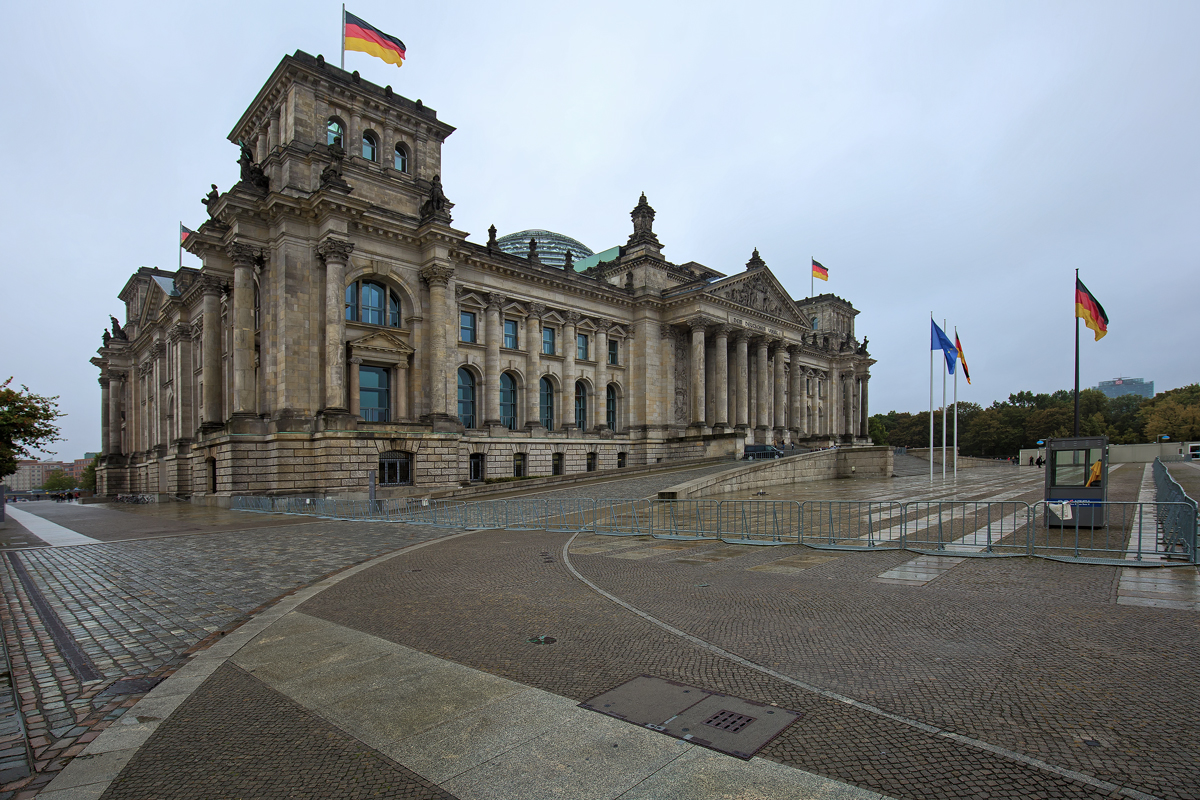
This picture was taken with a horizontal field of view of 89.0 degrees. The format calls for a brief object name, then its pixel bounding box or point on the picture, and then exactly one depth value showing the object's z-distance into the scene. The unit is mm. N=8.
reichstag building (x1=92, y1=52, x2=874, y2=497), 32250
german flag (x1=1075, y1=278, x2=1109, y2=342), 18078
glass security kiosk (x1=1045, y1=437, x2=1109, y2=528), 13773
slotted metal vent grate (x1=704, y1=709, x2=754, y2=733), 4754
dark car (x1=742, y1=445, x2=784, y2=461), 47625
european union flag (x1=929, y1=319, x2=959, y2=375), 32531
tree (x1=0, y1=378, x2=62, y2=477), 22266
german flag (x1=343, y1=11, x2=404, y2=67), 33406
